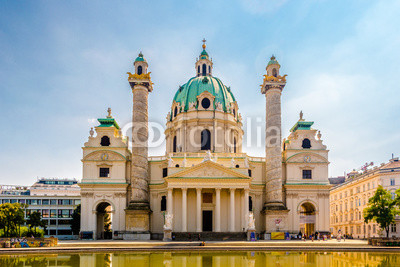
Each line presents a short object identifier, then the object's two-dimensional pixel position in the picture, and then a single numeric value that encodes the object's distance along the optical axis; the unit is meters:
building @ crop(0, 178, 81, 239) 85.62
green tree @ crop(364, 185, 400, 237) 51.75
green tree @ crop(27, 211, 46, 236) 61.56
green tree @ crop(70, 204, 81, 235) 73.12
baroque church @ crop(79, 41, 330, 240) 55.03
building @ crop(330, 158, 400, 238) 65.88
